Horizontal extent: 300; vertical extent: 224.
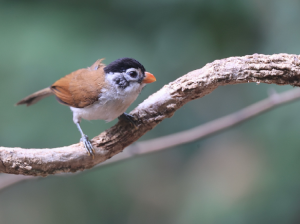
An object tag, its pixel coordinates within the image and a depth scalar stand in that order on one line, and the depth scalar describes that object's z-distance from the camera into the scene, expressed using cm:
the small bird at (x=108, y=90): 408
